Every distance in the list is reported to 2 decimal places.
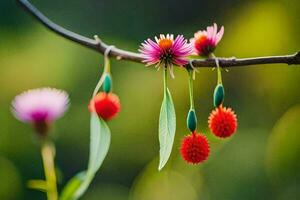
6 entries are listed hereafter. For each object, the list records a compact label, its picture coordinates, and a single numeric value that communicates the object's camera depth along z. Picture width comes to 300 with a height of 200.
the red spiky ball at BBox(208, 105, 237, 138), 0.92
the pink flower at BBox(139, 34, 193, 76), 0.88
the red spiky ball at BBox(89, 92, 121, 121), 0.94
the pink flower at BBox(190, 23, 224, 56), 0.89
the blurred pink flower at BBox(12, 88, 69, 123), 1.00
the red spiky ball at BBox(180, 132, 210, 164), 0.92
